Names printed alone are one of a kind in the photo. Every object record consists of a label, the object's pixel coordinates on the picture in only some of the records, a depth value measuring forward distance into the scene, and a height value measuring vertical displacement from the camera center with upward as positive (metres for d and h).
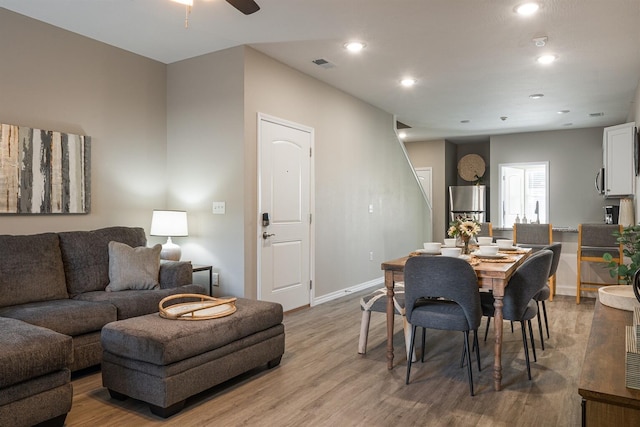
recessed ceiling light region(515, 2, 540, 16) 3.41 +1.53
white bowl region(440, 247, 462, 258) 3.20 -0.33
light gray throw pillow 3.69 -0.50
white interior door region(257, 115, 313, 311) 4.58 -0.07
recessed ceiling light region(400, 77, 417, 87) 5.42 +1.54
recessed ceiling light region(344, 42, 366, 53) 4.23 +1.54
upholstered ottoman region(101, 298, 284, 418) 2.44 -0.87
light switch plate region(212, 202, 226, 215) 4.44 -0.01
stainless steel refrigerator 10.00 +0.12
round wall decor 10.37 +0.91
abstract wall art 3.60 +0.31
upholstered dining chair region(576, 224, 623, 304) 5.49 -0.51
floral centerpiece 3.52 -0.19
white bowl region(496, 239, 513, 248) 3.95 -0.33
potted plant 2.46 -0.32
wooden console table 1.17 -0.49
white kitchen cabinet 5.59 +0.60
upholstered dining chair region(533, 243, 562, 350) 3.66 -0.69
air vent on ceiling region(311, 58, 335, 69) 4.72 +1.54
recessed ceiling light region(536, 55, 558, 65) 4.58 +1.53
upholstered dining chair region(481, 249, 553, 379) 3.04 -0.55
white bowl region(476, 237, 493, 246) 3.94 -0.30
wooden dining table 2.83 -0.50
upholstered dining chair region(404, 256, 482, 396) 2.76 -0.54
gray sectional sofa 2.17 -0.67
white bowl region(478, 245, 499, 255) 3.41 -0.33
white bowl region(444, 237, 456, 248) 3.72 -0.30
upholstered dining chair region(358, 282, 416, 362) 3.38 -0.77
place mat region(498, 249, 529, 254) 3.76 -0.38
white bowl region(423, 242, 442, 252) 3.51 -0.32
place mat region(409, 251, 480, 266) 3.06 -0.38
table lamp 4.30 -0.20
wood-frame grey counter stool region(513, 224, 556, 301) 5.86 -0.39
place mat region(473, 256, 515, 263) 3.21 -0.39
